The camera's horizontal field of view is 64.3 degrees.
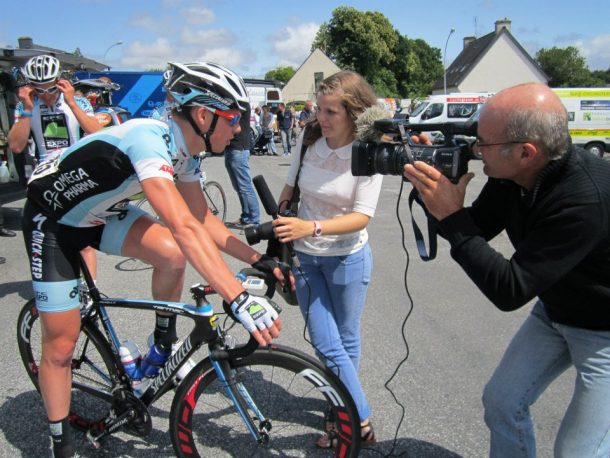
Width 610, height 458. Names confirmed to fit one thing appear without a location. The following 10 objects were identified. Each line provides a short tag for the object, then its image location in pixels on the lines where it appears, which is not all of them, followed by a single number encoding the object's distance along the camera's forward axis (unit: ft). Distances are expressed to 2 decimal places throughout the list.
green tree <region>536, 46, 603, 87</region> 247.70
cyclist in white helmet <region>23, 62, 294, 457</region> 6.27
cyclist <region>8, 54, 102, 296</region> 14.73
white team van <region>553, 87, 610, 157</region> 61.31
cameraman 5.29
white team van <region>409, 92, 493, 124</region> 78.12
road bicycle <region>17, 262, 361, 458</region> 7.15
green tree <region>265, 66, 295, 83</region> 373.40
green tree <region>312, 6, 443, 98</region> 211.61
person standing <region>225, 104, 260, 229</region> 24.27
